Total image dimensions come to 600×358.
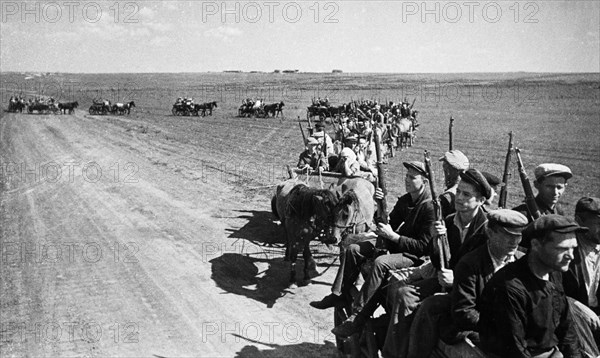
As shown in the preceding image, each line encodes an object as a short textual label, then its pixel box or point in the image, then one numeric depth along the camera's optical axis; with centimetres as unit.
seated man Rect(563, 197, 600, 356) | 396
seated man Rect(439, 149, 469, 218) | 587
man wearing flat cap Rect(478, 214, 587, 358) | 321
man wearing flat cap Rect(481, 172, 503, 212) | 540
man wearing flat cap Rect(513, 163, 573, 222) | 482
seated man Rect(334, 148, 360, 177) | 966
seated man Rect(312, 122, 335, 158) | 1277
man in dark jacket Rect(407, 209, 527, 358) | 355
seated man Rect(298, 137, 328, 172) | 1183
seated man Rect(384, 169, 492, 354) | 432
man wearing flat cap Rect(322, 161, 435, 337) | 510
